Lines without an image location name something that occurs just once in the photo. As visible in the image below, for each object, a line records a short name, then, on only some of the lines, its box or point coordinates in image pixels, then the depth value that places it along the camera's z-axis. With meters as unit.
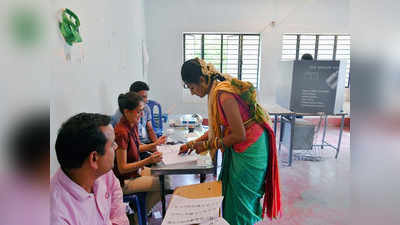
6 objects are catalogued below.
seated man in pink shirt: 0.84
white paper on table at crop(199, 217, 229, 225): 0.88
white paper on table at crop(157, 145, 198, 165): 1.61
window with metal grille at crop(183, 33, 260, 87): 5.54
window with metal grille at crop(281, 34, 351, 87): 5.59
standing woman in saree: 1.38
